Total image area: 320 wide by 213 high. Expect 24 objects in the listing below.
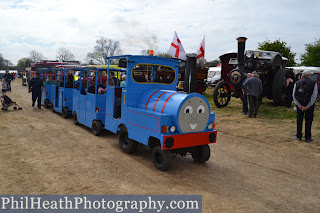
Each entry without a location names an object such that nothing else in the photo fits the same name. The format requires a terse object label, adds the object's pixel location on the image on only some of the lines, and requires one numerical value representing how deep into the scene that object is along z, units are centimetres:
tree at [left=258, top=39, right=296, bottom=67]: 3177
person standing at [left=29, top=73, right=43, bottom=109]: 1290
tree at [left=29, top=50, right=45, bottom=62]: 8436
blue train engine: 510
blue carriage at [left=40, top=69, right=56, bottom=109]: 1292
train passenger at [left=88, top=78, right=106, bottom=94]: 815
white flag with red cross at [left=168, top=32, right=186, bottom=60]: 943
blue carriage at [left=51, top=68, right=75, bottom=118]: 1060
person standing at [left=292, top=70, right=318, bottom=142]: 710
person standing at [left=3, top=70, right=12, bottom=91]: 2105
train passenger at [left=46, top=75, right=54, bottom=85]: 1298
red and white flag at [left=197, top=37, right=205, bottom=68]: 1142
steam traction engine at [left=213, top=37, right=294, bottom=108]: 1184
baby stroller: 1172
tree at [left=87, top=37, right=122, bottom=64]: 6003
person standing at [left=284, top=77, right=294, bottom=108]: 1244
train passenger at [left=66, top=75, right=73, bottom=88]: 1080
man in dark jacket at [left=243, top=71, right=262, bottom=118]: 1023
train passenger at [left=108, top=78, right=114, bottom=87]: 718
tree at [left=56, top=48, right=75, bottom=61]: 6806
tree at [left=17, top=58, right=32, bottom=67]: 10345
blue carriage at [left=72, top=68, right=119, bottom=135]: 790
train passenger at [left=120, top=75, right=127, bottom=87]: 716
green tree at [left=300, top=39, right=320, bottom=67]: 3228
